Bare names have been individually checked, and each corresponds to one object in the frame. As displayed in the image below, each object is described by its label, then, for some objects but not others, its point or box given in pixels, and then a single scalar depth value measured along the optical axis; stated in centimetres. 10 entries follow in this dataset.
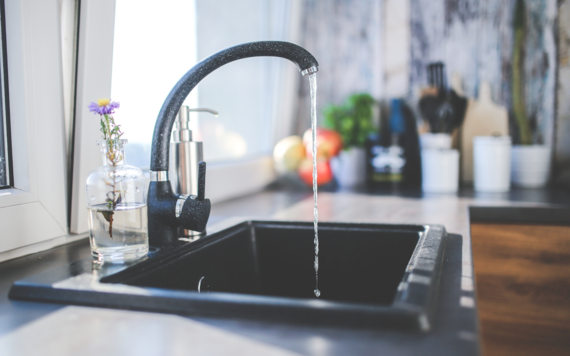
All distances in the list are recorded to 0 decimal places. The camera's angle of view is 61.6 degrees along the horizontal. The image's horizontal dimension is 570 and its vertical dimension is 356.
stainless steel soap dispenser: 88
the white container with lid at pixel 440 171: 174
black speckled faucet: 79
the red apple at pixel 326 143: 192
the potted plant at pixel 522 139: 179
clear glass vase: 67
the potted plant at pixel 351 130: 194
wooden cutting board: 191
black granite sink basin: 48
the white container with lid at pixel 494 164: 171
